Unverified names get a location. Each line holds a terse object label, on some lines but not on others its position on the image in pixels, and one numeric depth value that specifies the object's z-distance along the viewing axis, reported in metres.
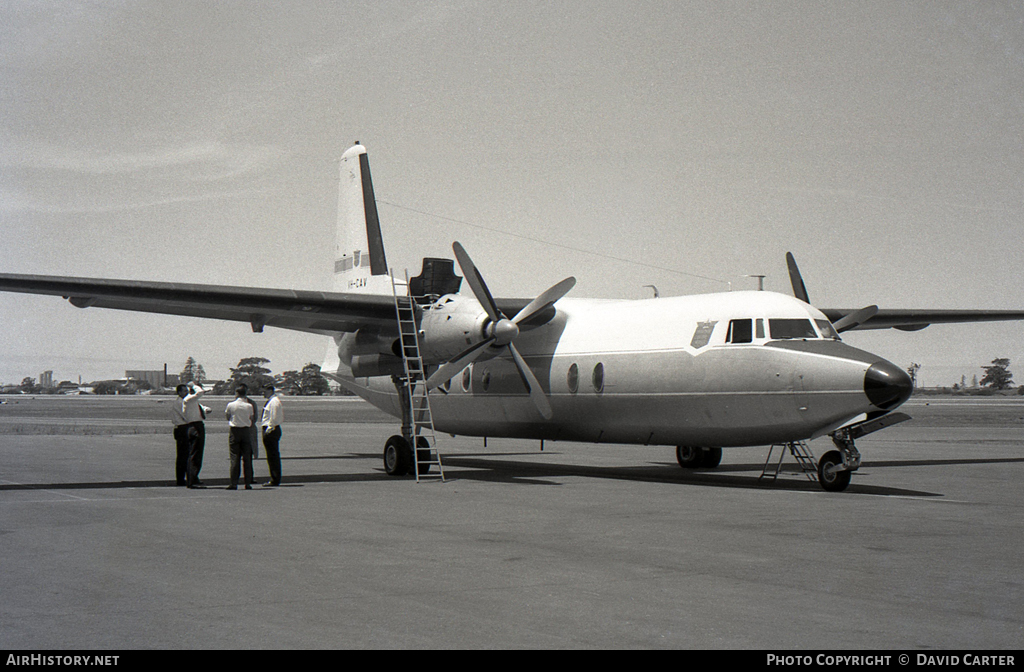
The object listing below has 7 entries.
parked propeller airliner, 15.88
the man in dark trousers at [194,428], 16.14
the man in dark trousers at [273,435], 16.70
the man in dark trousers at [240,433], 16.20
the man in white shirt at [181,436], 16.36
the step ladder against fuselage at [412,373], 19.36
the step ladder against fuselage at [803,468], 18.22
